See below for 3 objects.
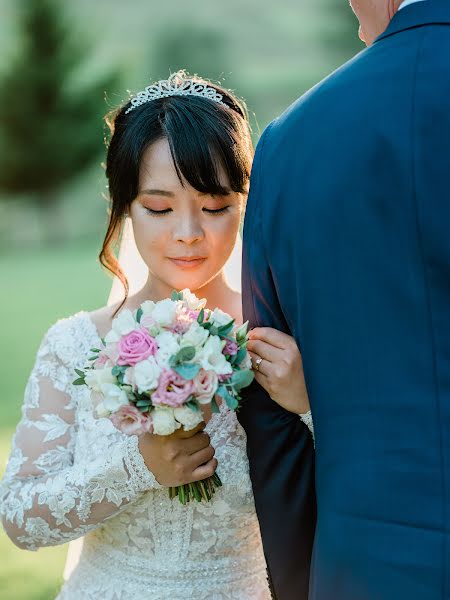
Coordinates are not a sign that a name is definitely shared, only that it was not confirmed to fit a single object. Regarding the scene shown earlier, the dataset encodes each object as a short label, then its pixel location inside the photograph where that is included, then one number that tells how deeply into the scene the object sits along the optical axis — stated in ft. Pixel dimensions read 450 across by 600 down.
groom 6.34
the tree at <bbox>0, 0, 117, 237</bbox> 108.88
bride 9.07
